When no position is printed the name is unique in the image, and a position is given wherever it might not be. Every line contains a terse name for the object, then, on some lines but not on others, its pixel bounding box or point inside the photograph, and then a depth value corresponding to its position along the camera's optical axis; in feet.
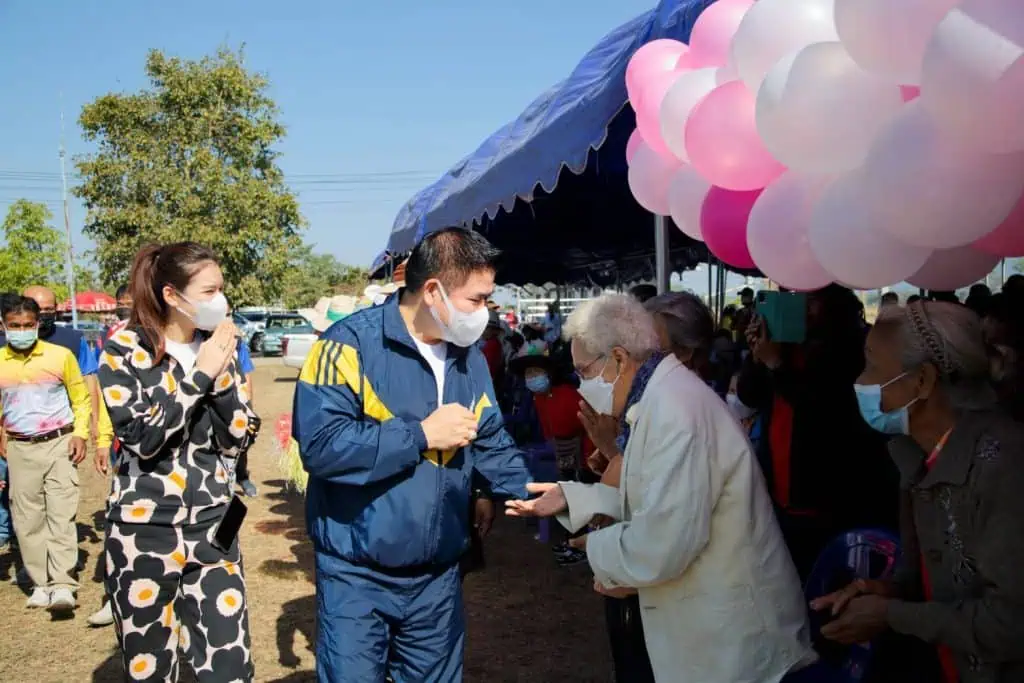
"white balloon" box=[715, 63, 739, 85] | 8.13
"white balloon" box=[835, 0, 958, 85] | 5.27
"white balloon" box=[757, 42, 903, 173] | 6.15
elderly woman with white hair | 6.69
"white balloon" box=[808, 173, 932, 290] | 6.41
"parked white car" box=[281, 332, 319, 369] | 68.64
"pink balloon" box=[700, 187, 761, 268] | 9.05
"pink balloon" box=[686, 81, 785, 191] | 7.87
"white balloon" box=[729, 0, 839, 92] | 7.00
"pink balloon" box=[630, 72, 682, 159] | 9.49
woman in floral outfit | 8.71
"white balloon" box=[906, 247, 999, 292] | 7.58
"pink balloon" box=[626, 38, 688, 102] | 9.80
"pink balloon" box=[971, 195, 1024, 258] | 6.36
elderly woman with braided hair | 5.57
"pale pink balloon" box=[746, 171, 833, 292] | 7.47
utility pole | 88.89
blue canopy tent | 11.71
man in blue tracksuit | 7.72
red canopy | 113.81
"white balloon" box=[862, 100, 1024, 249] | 5.32
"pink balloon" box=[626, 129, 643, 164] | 11.15
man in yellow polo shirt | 16.94
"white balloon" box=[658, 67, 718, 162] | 8.70
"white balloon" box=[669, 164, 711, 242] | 9.49
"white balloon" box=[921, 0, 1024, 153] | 4.48
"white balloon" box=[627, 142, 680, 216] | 10.34
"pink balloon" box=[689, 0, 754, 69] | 8.71
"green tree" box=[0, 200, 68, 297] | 78.69
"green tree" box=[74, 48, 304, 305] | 74.64
